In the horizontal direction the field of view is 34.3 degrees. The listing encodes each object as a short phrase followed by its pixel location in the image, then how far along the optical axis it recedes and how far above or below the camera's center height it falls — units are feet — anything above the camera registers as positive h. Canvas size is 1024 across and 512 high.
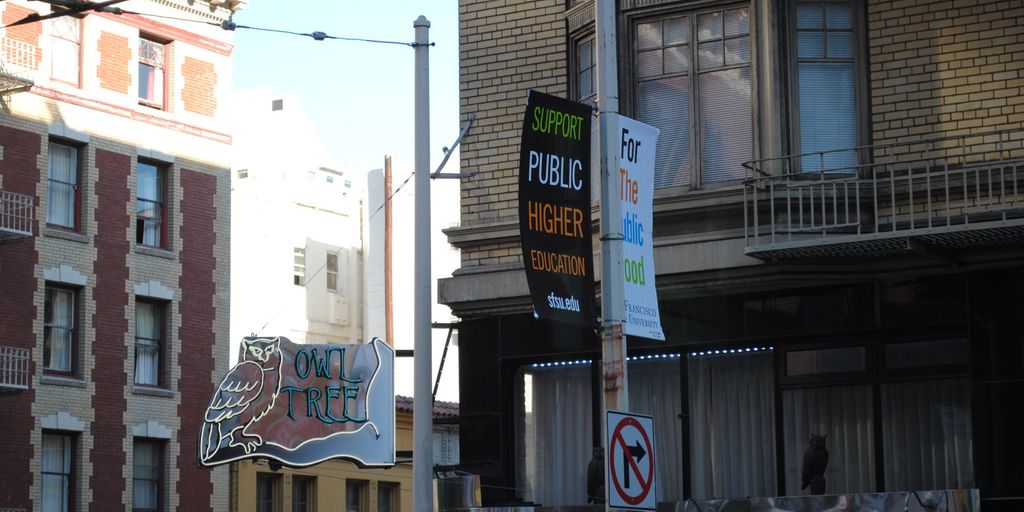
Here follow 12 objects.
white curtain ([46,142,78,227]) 125.90 +22.71
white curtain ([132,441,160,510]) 130.21 +0.62
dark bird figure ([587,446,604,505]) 65.62 +0.10
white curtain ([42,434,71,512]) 123.03 +1.02
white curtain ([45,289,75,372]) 124.57 +11.62
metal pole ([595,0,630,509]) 46.50 +7.27
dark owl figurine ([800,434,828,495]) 61.72 +0.44
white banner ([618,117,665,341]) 47.52 +7.25
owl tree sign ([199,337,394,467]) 75.72 +3.21
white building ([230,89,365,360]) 190.60 +29.58
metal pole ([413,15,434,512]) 63.82 +6.66
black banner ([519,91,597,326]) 46.60 +7.84
